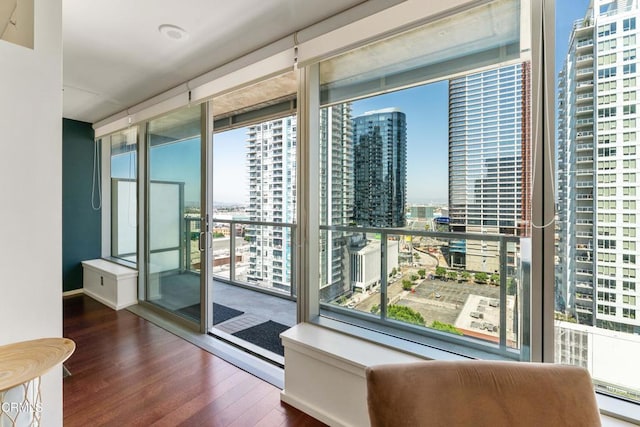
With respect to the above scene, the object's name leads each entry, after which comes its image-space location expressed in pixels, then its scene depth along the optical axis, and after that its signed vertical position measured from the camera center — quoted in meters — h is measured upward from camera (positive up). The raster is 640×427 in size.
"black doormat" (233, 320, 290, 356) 2.58 -1.19
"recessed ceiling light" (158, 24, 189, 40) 1.96 +1.24
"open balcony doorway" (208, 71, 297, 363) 3.45 +0.04
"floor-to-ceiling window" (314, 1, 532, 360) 1.47 +0.16
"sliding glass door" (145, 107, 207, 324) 2.95 -0.03
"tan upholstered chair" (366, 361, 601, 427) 0.83 -0.55
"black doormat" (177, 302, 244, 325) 2.95 -1.17
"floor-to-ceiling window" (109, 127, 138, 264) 3.85 +0.24
